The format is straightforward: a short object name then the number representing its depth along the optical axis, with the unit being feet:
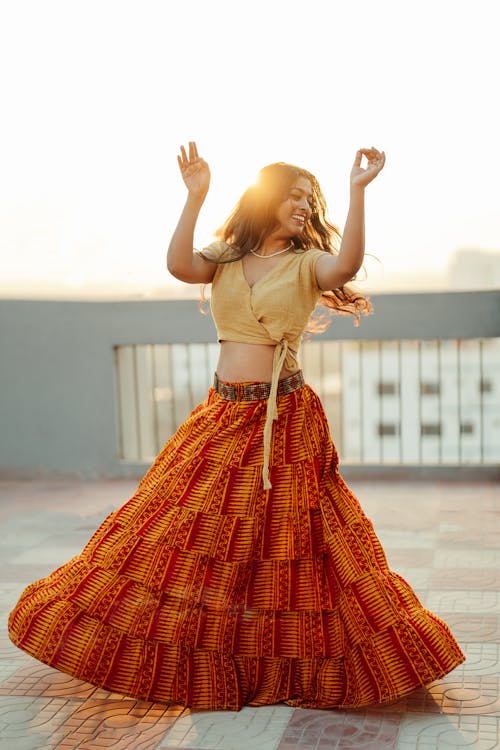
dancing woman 8.61
